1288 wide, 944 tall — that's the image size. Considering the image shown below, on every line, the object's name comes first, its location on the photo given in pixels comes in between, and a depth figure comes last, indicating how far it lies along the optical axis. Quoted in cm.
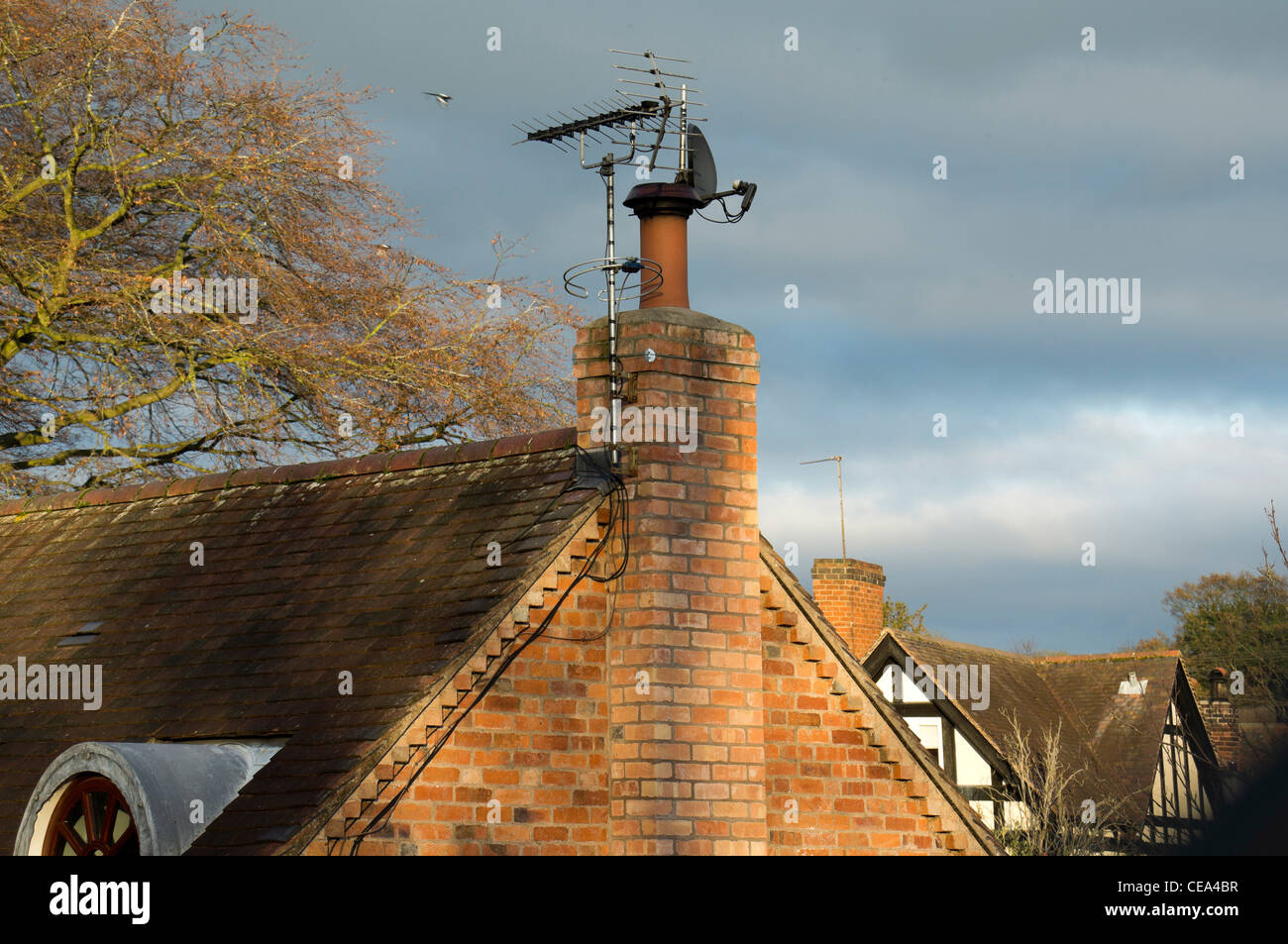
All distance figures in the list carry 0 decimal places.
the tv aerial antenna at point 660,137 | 965
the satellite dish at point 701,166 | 982
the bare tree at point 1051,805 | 2320
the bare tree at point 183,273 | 1805
